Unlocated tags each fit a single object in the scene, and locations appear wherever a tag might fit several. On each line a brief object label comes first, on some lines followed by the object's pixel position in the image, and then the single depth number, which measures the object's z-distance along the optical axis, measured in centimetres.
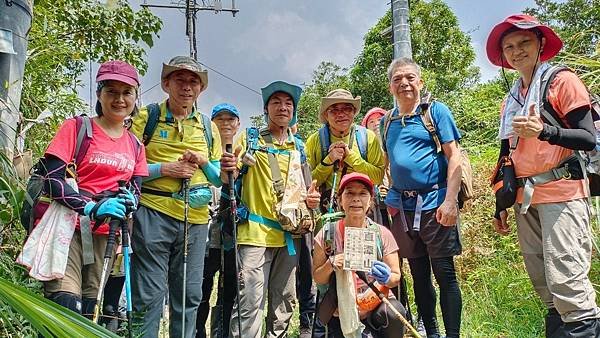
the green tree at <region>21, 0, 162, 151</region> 482
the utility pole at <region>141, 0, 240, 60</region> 1873
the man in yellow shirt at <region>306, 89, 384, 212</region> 411
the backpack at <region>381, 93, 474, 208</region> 363
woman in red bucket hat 266
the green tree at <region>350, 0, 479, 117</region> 1825
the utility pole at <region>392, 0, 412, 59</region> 570
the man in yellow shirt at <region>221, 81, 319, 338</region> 358
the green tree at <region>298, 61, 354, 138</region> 1906
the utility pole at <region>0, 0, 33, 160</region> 254
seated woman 333
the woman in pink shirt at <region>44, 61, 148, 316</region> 264
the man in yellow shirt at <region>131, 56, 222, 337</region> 321
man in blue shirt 349
